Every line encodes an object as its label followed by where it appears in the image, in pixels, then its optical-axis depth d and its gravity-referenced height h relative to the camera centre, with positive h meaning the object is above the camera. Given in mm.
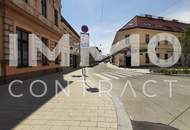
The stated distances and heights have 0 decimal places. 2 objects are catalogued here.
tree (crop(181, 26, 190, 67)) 13261 +3091
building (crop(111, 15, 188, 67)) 17246 +5816
